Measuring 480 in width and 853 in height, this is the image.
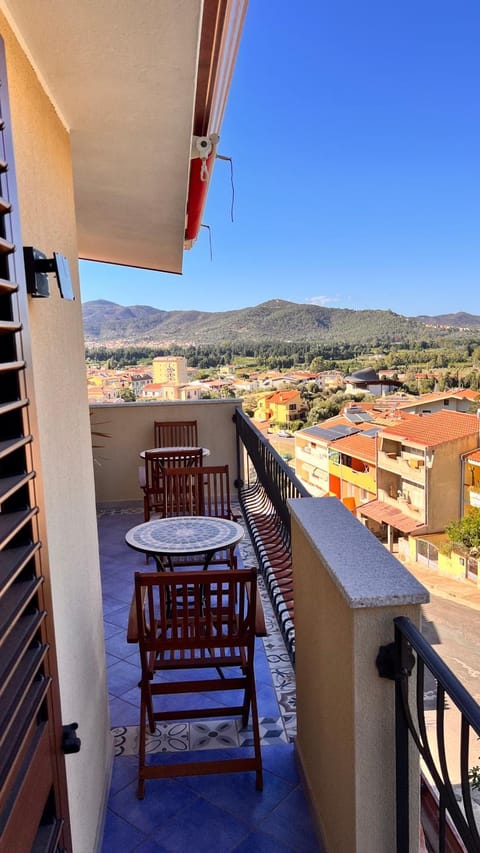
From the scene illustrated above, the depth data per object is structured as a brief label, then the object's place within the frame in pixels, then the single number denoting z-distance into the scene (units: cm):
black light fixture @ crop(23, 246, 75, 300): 109
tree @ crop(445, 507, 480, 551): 1644
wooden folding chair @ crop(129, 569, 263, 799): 187
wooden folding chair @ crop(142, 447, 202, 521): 436
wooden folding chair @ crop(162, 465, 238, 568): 366
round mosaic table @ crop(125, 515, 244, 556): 267
